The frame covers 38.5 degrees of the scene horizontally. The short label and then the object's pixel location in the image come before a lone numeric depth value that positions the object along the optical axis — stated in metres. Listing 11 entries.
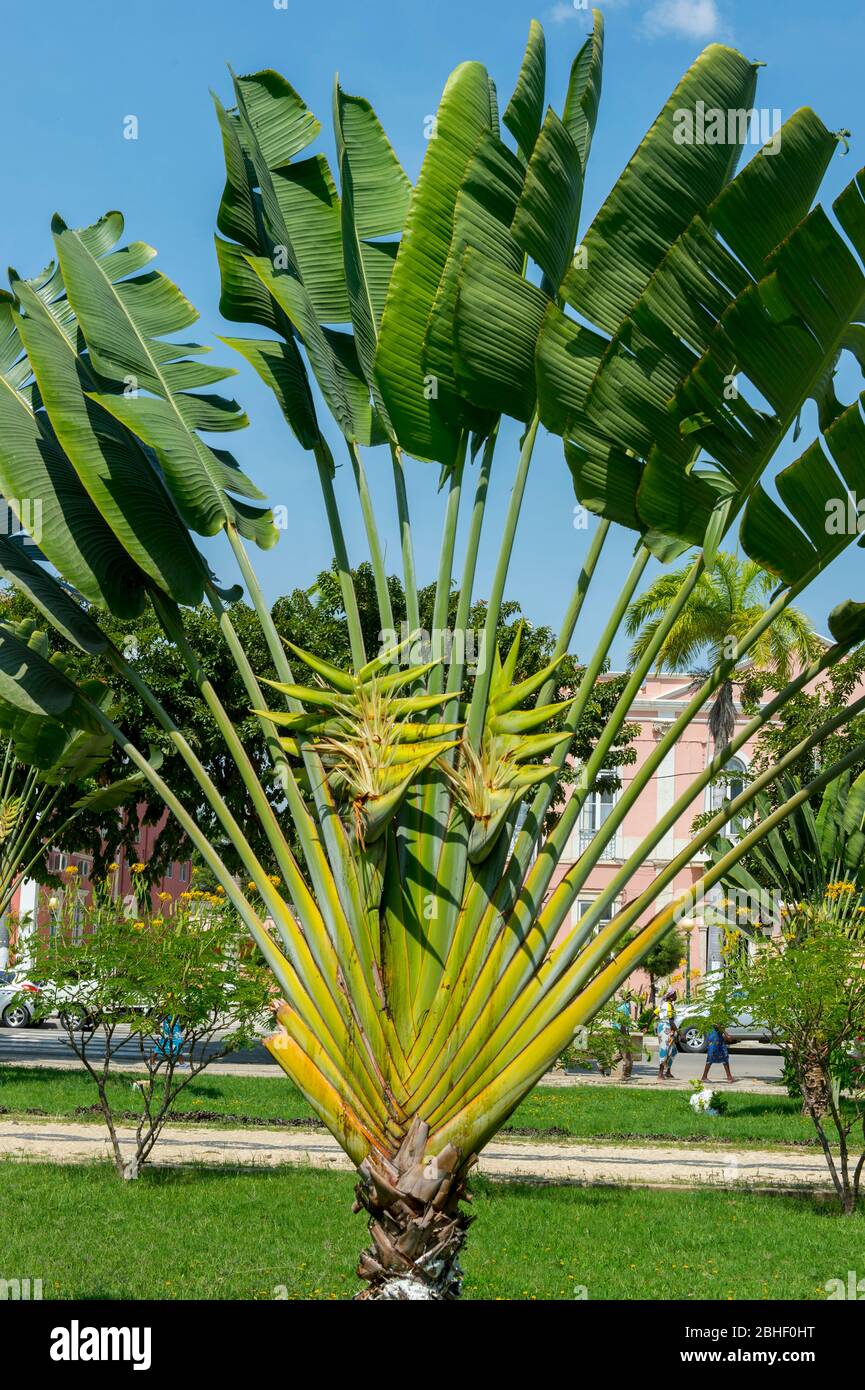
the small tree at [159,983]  11.93
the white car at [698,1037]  28.69
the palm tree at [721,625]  22.11
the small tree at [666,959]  34.50
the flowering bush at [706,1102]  17.05
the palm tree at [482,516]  4.46
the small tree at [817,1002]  11.32
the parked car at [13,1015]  28.39
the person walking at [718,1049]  21.08
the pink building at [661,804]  36.94
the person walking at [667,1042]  22.73
